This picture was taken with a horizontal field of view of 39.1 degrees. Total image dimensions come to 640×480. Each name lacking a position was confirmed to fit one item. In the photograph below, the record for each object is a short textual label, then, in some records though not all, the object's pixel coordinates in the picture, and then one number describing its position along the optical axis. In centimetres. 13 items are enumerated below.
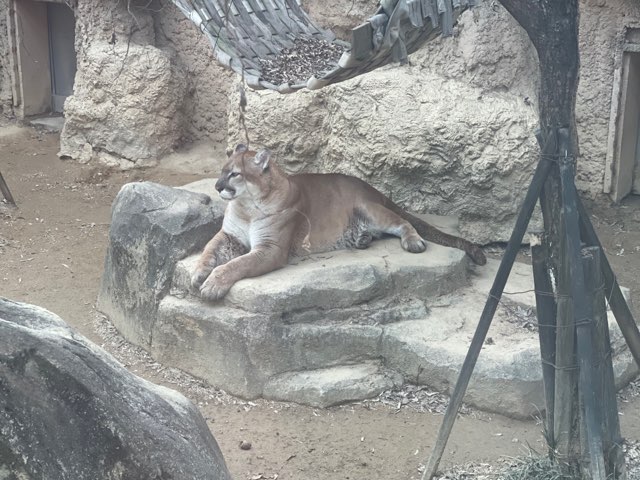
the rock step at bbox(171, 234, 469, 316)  550
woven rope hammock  399
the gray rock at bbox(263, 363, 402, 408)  541
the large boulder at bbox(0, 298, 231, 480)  214
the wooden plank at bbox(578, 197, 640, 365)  412
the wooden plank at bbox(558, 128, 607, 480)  379
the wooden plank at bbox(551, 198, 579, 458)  396
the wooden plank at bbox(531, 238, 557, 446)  412
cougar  580
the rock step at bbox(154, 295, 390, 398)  546
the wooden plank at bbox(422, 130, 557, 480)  394
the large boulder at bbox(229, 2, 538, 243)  711
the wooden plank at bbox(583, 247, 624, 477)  390
